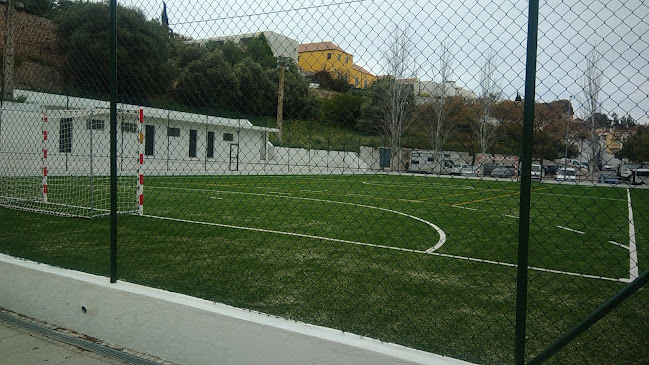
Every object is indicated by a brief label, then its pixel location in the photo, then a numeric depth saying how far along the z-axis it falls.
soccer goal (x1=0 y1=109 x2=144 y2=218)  9.04
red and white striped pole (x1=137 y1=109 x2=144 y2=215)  8.86
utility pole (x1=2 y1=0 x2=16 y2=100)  13.07
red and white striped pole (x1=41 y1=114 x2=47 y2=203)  9.31
